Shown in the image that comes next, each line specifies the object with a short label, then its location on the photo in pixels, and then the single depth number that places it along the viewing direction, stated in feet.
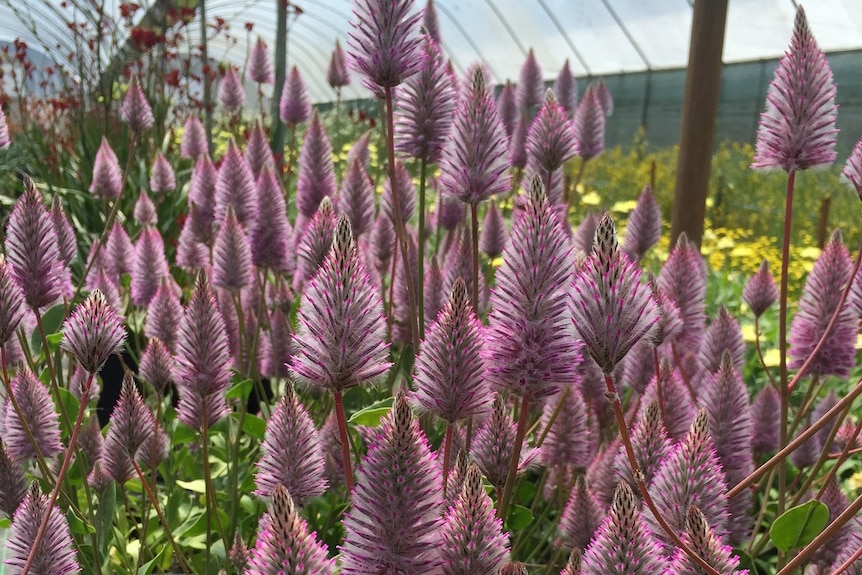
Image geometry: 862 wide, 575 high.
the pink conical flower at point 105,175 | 2.95
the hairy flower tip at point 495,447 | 1.25
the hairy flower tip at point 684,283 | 2.02
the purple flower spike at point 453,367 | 1.04
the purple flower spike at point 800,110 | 1.49
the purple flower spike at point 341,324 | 0.94
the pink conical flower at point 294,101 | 3.57
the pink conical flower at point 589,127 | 2.71
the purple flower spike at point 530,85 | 3.68
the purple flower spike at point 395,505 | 0.86
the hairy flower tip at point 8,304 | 1.25
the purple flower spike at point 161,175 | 3.86
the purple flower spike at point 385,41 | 1.37
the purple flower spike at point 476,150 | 1.44
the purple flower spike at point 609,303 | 0.89
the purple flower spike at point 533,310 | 0.95
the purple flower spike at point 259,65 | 4.49
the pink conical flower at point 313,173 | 2.40
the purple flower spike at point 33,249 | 1.38
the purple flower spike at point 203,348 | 1.46
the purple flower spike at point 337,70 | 4.09
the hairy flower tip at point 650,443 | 1.35
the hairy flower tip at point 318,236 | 1.52
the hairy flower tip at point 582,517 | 1.60
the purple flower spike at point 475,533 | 0.86
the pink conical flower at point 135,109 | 2.83
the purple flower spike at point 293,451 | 1.23
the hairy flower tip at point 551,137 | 1.99
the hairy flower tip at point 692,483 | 1.10
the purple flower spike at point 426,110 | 1.69
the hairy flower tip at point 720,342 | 2.17
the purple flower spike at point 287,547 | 0.75
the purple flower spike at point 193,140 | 4.02
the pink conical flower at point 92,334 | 1.23
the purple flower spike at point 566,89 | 3.98
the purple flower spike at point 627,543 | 0.84
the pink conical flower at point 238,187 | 2.35
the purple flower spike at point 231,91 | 4.37
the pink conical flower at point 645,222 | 2.53
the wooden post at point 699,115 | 3.06
